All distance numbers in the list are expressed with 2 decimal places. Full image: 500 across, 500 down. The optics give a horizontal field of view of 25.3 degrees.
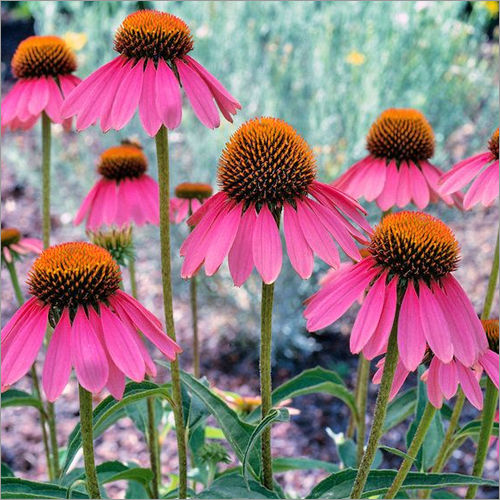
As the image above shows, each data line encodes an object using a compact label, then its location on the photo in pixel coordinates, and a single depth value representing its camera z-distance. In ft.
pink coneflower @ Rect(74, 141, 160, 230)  1.80
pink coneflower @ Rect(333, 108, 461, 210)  1.67
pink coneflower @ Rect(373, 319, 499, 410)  1.27
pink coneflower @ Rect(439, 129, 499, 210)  1.49
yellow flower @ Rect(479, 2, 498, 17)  4.43
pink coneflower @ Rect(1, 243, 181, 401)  1.19
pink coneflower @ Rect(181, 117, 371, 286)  1.23
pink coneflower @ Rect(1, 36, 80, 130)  1.77
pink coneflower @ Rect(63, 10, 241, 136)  1.28
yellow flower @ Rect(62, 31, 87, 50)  3.46
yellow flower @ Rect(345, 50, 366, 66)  3.40
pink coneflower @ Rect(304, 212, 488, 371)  1.19
